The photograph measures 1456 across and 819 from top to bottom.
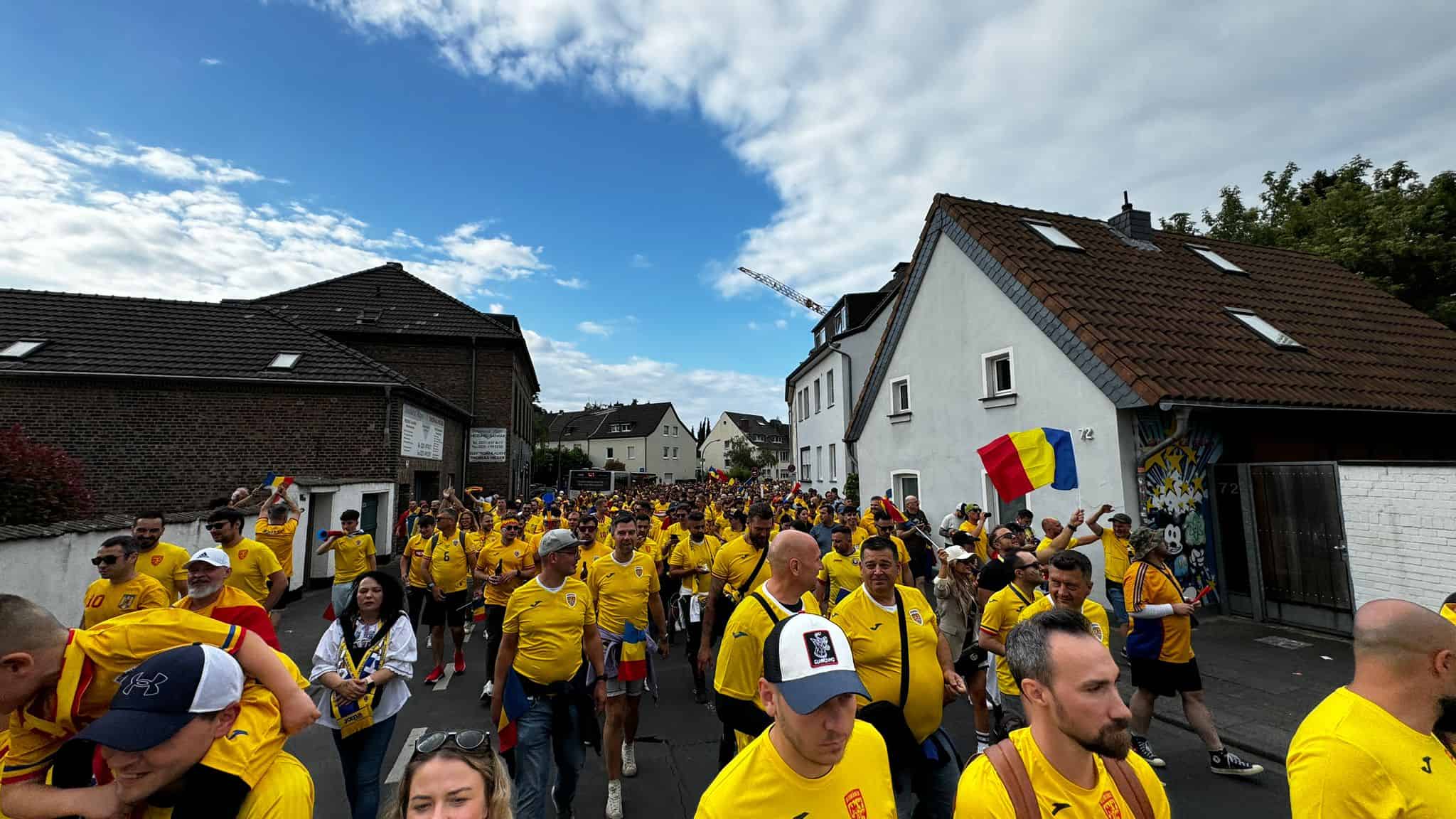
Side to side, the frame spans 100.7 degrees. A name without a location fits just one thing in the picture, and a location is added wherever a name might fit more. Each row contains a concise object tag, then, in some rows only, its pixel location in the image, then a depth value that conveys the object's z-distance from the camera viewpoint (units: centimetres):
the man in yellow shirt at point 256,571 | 598
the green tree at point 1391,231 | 1794
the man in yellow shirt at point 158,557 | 543
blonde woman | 158
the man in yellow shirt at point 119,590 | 443
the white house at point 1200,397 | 827
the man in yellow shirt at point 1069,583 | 375
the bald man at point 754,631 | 312
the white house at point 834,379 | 2417
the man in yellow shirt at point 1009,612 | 436
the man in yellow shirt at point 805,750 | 183
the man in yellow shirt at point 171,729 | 166
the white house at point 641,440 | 6531
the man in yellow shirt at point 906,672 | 327
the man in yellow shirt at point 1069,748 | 179
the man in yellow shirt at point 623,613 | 476
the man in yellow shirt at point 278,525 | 738
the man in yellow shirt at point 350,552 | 755
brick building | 1473
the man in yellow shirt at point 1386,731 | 188
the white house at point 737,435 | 7112
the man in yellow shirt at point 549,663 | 389
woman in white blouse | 354
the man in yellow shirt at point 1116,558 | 774
